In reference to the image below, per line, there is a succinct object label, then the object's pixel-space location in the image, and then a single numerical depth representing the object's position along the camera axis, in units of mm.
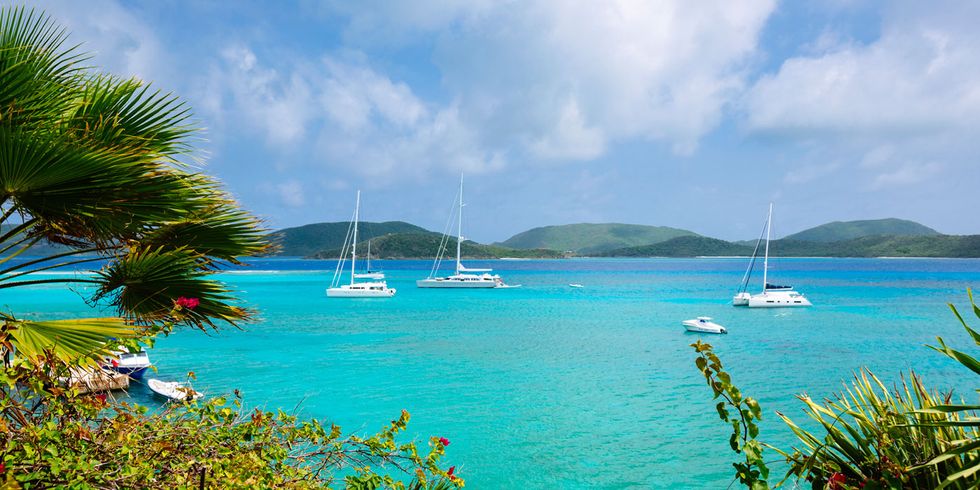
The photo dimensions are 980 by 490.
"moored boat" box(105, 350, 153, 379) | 19500
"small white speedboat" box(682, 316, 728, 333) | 40062
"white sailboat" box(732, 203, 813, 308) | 58406
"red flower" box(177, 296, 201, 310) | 4401
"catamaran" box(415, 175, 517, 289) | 91312
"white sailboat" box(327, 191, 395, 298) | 69719
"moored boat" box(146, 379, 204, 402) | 17617
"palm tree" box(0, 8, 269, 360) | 3963
